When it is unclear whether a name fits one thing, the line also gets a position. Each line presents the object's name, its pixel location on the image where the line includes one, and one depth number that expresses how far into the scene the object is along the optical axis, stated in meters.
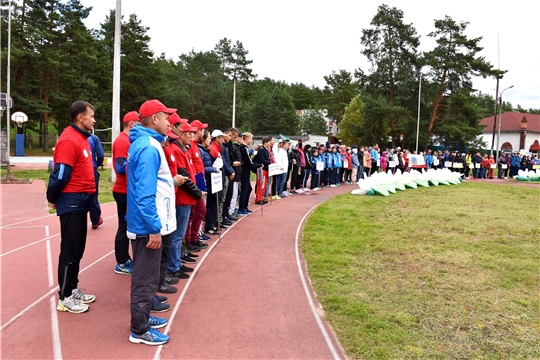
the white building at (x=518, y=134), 65.38
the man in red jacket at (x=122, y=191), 5.16
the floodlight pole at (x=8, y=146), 15.93
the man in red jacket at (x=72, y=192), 4.07
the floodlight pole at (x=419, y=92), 40.33
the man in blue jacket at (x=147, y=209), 3.48
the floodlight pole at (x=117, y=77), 15.84
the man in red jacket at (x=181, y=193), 5.10
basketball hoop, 27.36
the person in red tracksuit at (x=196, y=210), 6.39
